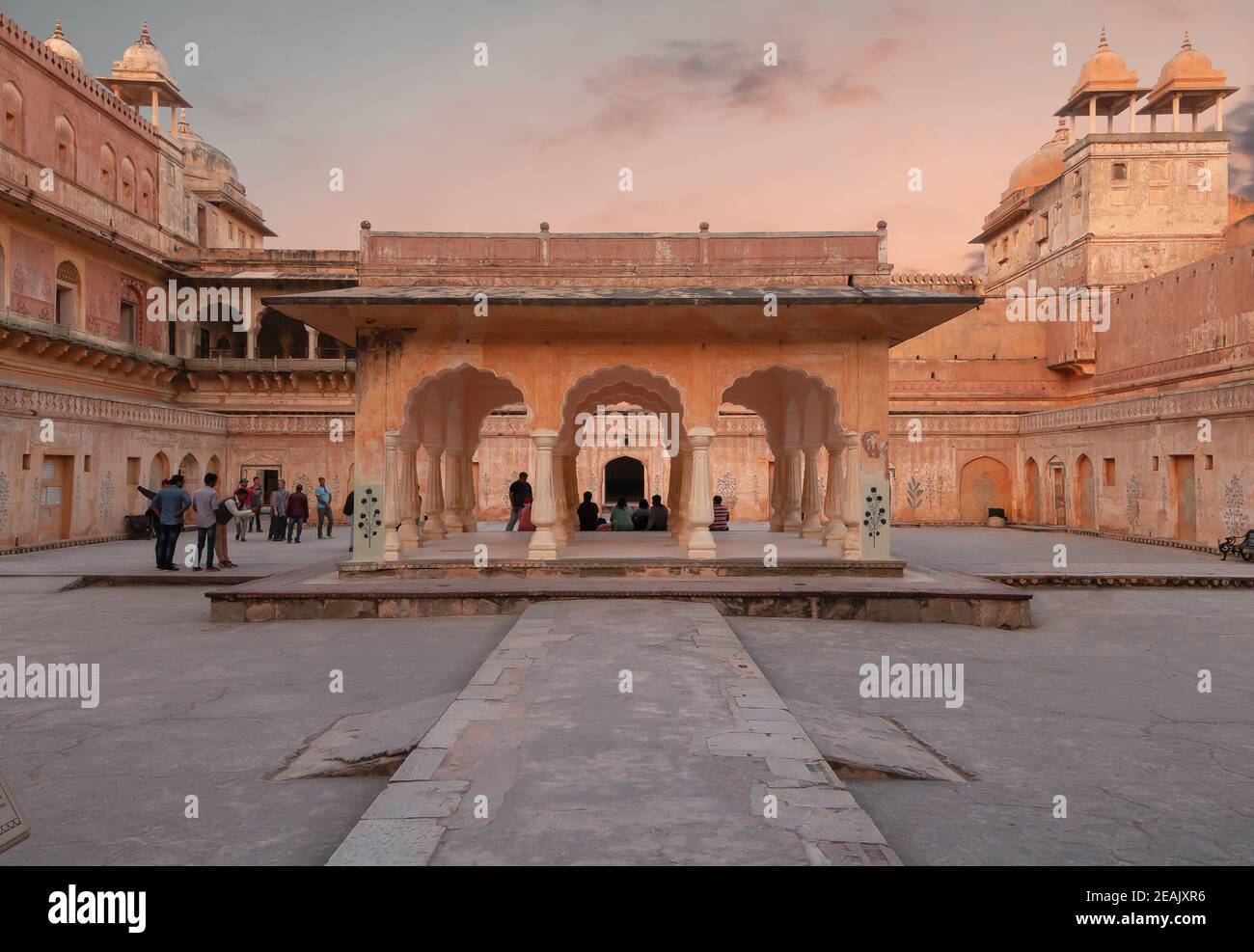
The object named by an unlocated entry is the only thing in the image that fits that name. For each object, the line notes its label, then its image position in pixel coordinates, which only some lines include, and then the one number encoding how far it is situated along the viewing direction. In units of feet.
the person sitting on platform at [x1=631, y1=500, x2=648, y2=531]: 56.80
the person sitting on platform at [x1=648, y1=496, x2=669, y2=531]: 55.67
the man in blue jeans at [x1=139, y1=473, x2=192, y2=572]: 42.34
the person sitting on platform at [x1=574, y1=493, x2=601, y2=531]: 56.34
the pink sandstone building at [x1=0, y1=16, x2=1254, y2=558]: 38.22
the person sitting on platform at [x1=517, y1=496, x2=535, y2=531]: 55.42
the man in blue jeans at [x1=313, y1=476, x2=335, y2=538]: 64.58
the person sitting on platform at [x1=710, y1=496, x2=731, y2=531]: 52.21
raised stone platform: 31.68
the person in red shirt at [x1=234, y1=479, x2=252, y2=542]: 64.69
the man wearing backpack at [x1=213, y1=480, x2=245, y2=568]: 43.52
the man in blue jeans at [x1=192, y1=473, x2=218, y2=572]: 42.47
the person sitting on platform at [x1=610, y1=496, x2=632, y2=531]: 56.61
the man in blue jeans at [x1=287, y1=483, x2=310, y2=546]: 60.29
